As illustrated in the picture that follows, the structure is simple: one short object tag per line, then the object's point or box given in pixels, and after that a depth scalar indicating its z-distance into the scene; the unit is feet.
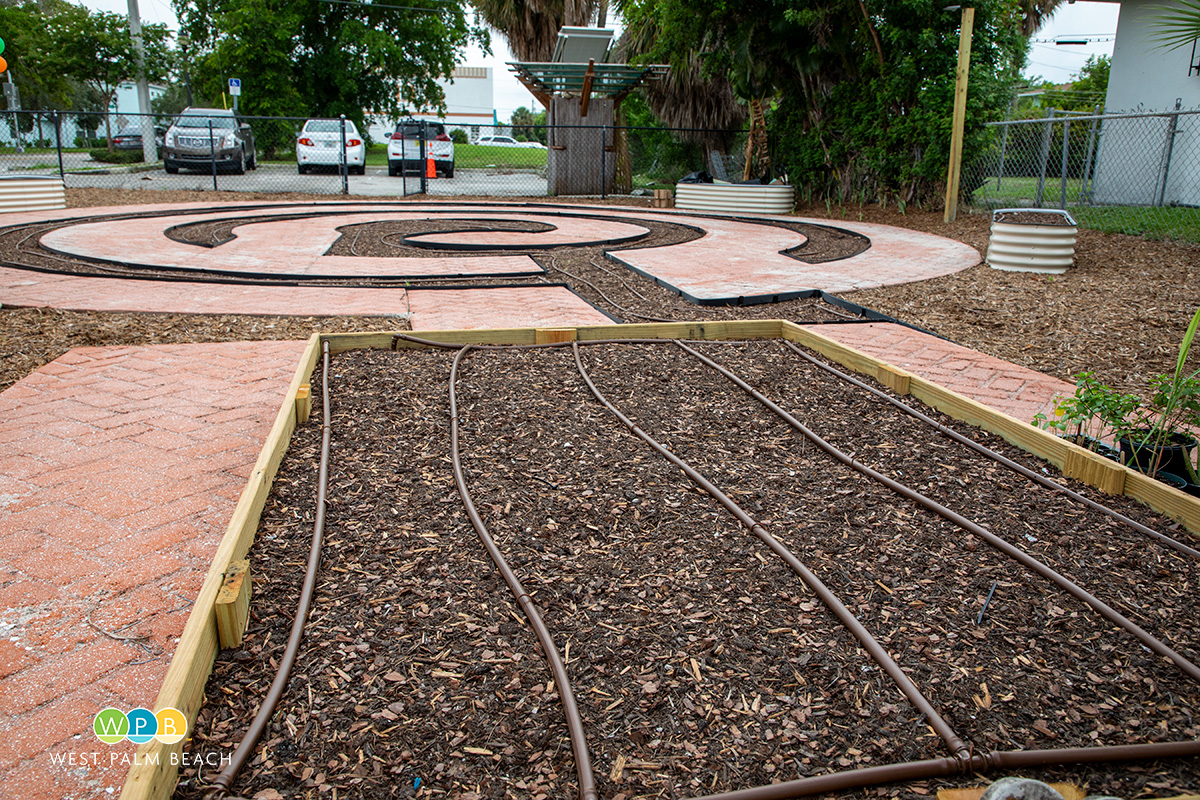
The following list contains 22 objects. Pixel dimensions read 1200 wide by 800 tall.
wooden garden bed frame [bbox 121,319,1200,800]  5.90
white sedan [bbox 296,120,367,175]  67.67
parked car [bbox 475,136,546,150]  140.56
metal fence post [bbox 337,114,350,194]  54.95
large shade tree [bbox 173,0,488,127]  91.04
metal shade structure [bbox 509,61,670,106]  51.67
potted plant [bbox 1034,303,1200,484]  10.07
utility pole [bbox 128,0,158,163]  70.33
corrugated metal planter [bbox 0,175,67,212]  41.63
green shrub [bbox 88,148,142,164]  82.88
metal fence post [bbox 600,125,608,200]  56.13
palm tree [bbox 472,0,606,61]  65.00
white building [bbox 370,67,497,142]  248.69
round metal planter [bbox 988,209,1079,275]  24.62
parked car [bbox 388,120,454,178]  71.20
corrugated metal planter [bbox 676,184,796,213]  48.24
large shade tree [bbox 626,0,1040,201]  39.65
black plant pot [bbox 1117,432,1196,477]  10.39
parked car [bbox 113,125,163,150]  90.74
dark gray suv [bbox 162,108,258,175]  62.49
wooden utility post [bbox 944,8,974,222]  35.78
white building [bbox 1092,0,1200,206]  41.16
